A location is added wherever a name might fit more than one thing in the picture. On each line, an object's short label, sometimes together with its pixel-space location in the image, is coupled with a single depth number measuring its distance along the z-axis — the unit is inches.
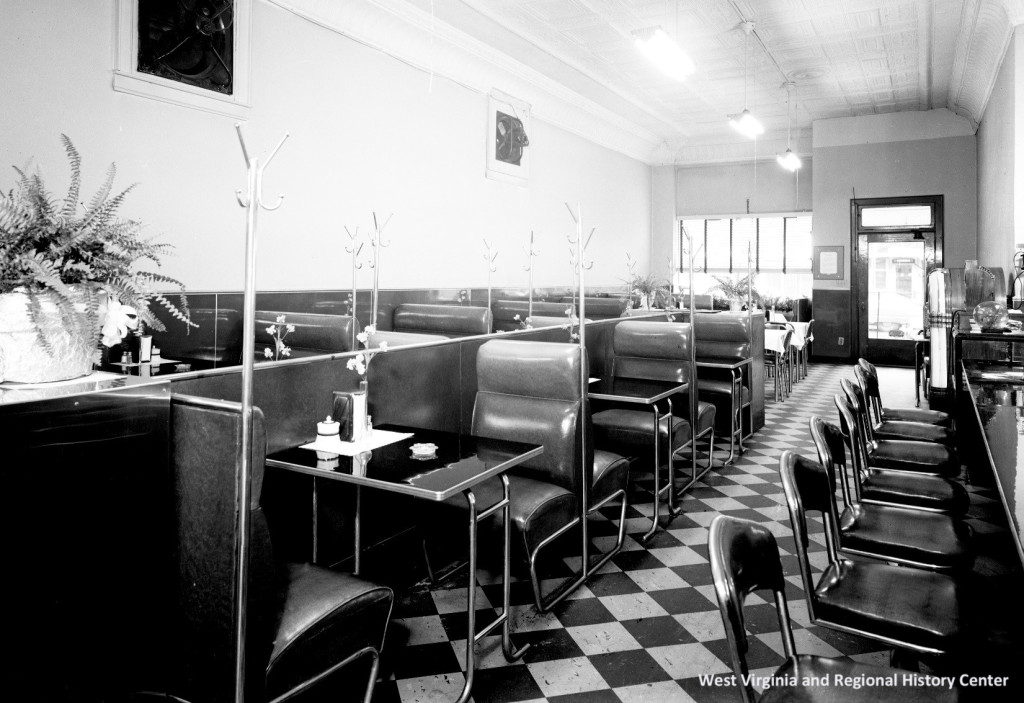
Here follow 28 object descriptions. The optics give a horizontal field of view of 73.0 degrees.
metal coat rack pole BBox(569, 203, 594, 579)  125.2
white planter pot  68.9
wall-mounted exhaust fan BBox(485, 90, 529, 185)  343.0
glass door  437.4
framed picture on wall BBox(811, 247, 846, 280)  460.8
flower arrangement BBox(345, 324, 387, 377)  108.1
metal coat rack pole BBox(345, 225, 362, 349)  260.6
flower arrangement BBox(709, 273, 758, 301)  362.9
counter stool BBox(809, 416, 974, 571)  93.3
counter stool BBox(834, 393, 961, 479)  132.5
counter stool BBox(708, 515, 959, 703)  59.1
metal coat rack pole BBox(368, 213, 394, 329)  267.6
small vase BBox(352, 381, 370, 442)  105.0
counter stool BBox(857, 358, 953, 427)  158.4
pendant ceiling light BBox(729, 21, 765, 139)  319.3
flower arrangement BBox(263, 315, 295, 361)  176.6
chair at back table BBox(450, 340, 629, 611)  116.0
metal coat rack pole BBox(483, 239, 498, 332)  334.3
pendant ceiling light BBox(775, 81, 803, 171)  407.7
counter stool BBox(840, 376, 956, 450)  150.8
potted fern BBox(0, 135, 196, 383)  69.4
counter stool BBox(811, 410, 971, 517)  113.1
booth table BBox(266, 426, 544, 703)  86.8
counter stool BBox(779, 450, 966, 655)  74.5
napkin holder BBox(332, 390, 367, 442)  104.9
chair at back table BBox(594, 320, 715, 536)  173.0
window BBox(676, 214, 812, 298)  513.3
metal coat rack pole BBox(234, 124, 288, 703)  64.2
